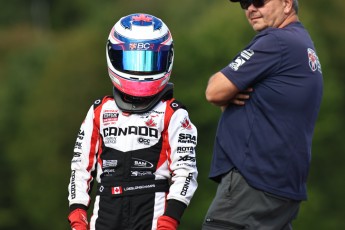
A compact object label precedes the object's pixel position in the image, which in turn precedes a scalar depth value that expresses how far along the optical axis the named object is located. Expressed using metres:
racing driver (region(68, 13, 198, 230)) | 17.09
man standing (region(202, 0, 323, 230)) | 16.37
